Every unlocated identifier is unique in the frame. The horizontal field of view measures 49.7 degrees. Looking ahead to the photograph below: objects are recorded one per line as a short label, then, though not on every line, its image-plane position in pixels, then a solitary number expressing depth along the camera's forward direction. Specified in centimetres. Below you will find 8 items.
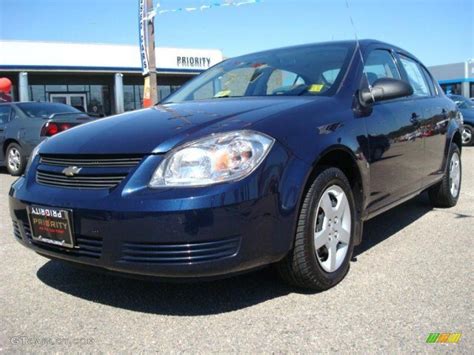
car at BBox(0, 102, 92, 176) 857
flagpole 1187
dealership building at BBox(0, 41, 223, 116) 2277
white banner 1191
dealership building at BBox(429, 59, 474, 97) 4638
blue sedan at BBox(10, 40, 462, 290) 246
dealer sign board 2647
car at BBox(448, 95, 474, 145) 1353
